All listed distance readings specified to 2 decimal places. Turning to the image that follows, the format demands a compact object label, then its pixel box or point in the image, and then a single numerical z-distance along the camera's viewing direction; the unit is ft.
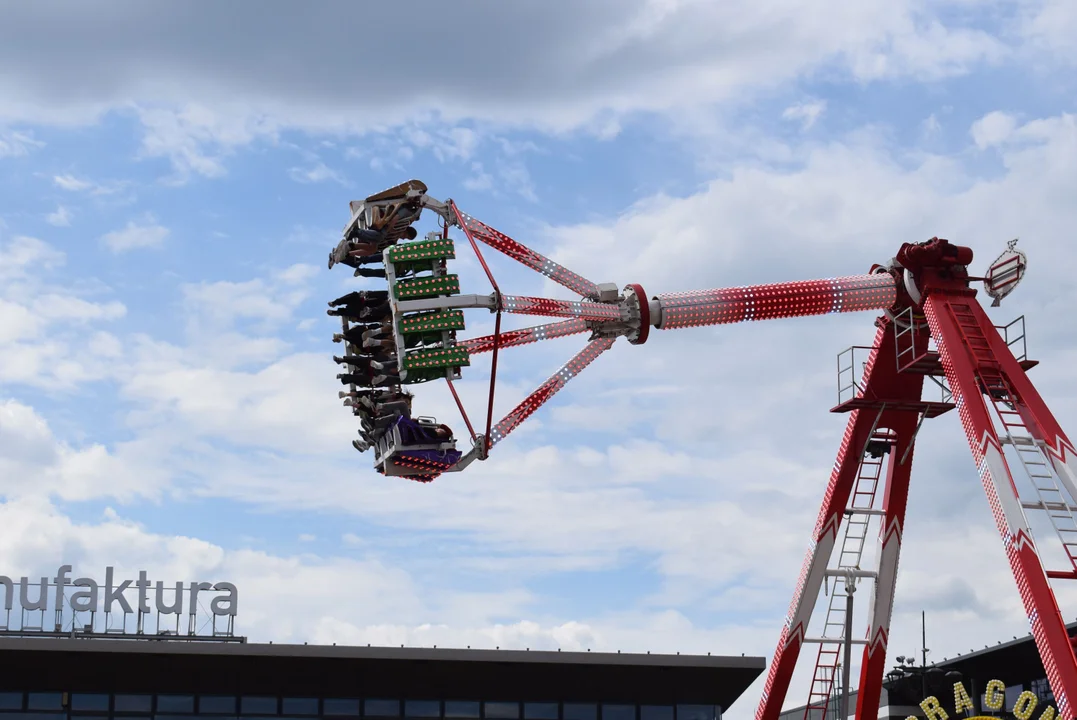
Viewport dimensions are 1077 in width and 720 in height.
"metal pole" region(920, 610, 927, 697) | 154.40
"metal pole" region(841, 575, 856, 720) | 127.54
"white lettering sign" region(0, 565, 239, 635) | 163.12
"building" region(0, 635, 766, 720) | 142.82
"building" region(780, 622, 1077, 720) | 172.55
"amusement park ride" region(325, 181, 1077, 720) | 108.47
